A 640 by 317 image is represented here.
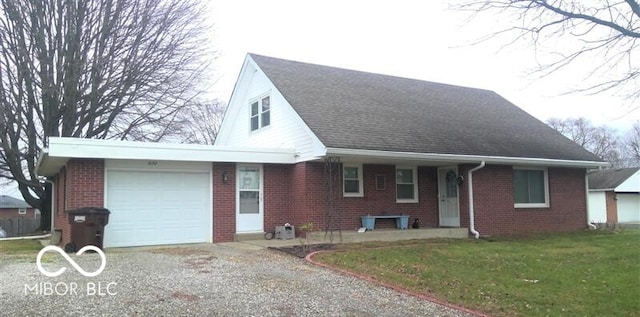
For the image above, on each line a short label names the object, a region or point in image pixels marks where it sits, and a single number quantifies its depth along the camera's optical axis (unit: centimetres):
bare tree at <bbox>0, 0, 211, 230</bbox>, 1978
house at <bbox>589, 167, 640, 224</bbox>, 3611
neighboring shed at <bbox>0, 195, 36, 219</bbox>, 6222
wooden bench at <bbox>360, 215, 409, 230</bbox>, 1499
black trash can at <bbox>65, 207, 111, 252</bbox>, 1178
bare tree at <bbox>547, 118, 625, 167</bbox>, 6184
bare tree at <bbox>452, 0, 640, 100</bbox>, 831
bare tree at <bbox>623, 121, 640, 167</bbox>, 6260
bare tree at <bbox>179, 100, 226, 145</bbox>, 3699
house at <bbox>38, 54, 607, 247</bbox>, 1319
